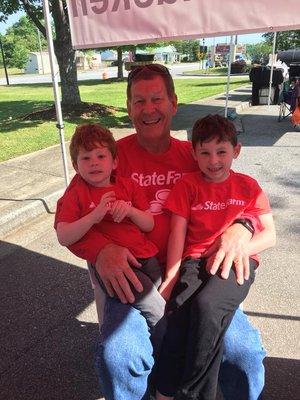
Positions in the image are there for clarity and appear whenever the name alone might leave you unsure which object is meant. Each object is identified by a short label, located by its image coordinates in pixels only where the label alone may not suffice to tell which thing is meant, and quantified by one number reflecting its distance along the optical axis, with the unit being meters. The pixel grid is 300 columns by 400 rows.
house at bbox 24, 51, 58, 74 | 57.40
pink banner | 2.24
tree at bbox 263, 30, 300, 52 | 40.21
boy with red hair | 1.94
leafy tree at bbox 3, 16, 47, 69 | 58.28
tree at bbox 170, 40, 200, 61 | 84.25
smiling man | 1.71
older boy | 1.71
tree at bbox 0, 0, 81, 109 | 10.29
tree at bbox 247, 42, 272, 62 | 81.97
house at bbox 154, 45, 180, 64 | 72.97
